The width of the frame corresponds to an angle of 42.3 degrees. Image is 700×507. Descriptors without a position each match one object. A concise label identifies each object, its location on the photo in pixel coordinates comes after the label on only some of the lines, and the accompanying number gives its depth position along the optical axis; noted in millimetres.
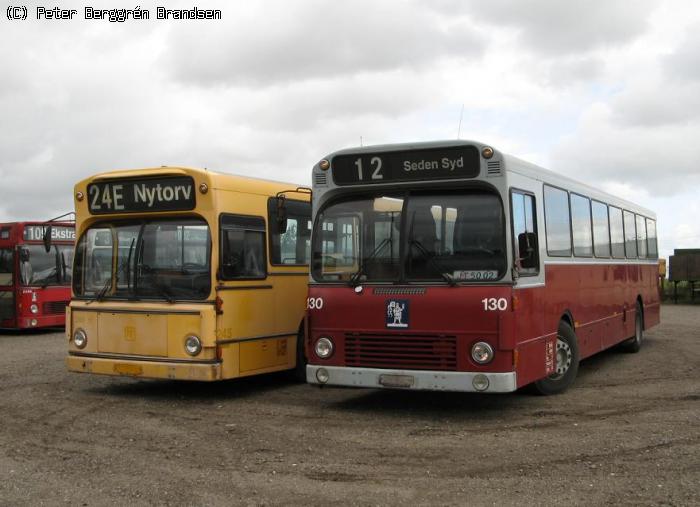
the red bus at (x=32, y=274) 22062
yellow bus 11125
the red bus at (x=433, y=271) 9438
